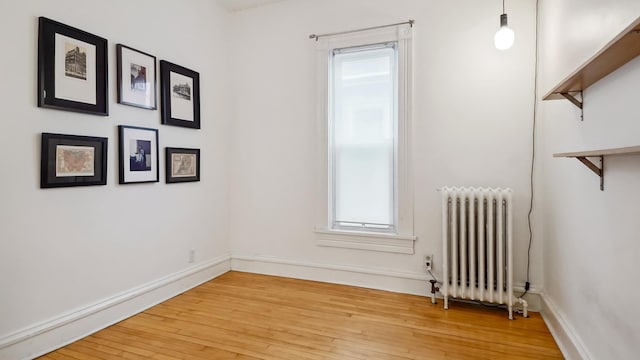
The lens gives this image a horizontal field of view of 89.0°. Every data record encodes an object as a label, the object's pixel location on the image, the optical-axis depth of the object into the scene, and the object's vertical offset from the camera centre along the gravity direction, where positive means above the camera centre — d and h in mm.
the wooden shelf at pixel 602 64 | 1100 +478
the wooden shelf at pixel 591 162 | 1446 +79
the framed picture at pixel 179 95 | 2885 +761
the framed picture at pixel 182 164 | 2947 +114
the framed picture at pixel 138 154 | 2504 +179
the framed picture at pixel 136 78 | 2479 +793
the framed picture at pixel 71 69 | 2018 +710
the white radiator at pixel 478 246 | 2520 -544
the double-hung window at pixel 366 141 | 2992 +348
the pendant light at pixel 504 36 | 2227 +973
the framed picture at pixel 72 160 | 2037 +105
